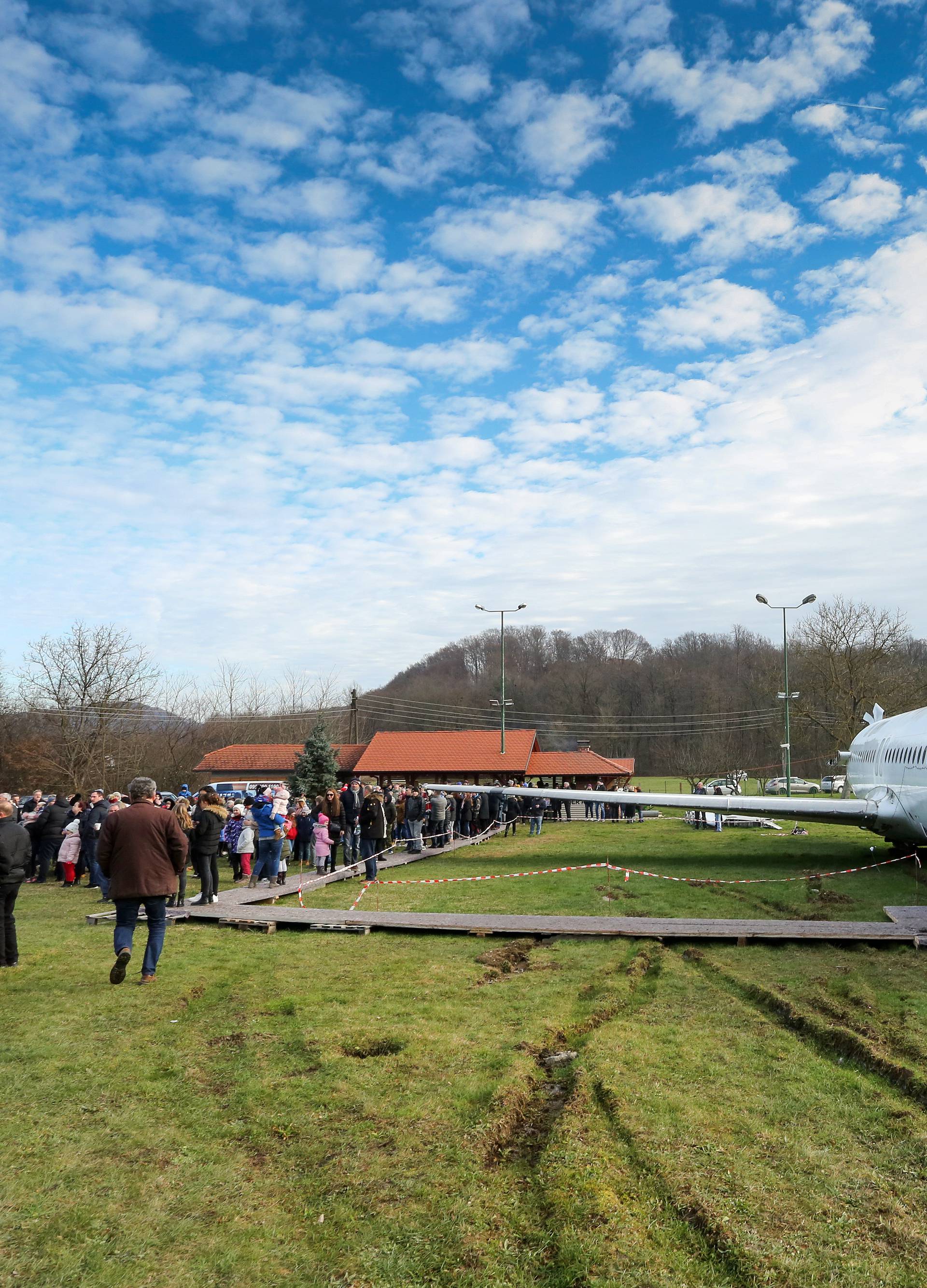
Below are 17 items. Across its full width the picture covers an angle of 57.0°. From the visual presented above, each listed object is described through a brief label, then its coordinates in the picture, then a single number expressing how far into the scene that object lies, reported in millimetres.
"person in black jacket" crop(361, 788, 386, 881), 17156
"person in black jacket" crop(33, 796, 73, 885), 18016
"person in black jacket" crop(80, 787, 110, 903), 15922
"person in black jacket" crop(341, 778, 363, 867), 19516
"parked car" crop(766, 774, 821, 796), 58438
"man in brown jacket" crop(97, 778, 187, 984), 8023
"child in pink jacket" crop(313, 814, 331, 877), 17359
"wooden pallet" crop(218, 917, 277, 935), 12062
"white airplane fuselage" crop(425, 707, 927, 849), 17438
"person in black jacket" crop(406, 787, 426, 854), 22422
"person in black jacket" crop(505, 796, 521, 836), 31078
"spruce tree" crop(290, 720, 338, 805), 38438
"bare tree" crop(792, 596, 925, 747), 47656
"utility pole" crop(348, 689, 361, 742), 51281
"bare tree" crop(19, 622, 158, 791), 35375
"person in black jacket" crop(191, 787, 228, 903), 13219
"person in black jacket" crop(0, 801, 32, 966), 9086
